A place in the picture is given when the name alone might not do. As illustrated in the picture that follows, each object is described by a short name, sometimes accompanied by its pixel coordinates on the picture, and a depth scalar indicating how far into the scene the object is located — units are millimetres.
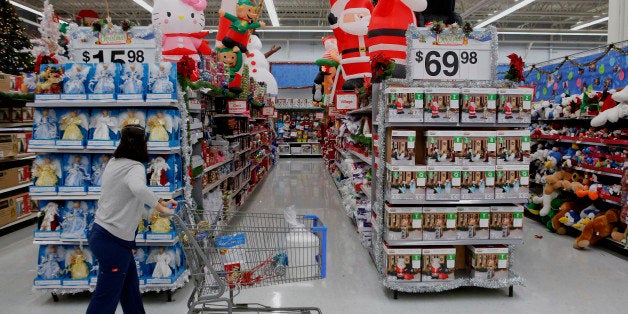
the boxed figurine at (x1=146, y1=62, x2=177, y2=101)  3635
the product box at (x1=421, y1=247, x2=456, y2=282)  3824
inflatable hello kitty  5875
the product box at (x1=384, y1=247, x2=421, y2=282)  3797
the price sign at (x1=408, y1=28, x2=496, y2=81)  3787
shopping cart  2771
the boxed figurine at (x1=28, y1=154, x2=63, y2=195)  3711
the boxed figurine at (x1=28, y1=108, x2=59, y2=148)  3670
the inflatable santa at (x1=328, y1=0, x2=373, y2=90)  6457
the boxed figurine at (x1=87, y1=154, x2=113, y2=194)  3734
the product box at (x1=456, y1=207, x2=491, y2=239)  3814
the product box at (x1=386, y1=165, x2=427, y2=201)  3693
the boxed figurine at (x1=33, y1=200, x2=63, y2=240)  3742
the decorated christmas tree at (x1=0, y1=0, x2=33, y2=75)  6879
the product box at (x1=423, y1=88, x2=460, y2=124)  3693
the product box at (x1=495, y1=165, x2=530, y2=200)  3777
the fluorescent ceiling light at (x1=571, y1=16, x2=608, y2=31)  15809
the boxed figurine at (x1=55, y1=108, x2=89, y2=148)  3674
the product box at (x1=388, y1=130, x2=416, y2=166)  3695
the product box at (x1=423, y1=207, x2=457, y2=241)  3789
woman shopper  2678
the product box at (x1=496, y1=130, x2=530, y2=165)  3773
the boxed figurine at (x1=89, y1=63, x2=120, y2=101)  3680
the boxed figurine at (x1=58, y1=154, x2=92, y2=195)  3729
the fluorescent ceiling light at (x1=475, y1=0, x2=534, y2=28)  12758
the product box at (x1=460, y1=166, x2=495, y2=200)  3742
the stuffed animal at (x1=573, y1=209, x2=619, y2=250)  5289
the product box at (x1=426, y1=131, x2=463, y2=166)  3705
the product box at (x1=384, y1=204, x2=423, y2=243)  3766
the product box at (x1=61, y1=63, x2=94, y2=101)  3660
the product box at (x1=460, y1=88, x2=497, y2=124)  3730
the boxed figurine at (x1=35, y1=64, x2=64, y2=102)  3633
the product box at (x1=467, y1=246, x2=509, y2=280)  3842
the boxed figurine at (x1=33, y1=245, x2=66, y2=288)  3738
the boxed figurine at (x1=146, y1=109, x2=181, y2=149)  3625
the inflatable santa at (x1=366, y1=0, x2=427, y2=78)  5301
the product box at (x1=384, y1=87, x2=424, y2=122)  3648
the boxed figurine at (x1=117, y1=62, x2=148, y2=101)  3650
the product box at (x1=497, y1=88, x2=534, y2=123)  3752
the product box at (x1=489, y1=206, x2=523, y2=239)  3832
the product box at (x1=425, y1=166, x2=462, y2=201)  3717
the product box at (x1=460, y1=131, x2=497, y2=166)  3736
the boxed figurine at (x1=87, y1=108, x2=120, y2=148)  3666
